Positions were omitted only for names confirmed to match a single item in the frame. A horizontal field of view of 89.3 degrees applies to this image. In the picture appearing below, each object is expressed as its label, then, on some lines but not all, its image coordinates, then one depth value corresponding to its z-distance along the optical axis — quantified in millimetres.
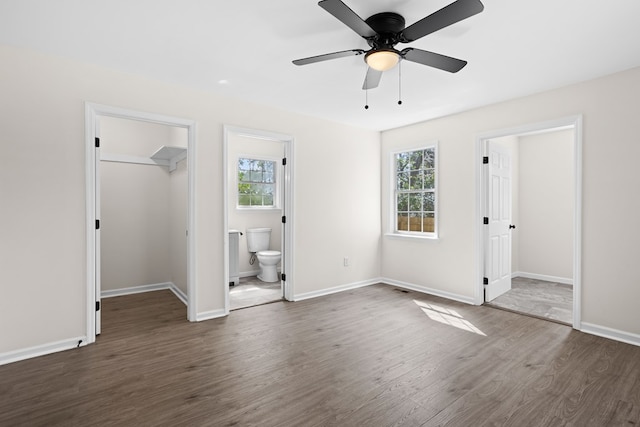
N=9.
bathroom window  5836
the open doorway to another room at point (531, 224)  4230
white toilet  5387
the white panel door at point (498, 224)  4250
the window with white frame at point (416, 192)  4840
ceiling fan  1782
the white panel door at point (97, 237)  3053
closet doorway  4504
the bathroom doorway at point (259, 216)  4406
